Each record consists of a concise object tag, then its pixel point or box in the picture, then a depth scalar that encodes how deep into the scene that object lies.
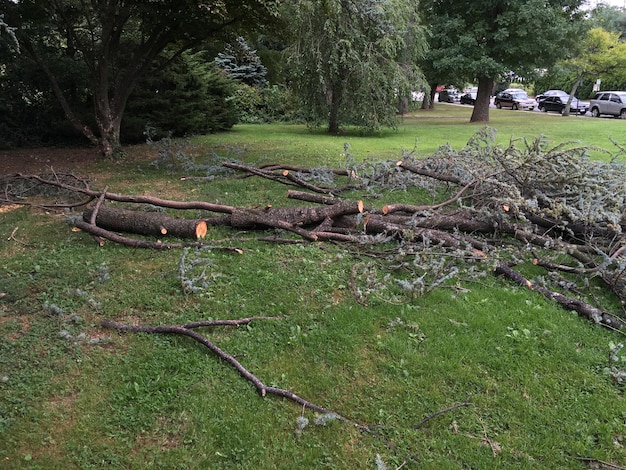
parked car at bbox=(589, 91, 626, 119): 24.67
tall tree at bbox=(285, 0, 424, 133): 14.03
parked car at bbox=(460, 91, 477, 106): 42.28
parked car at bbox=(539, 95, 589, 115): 28.86
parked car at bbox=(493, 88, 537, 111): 32.72
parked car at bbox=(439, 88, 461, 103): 46.41
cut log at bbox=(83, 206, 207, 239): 4.97
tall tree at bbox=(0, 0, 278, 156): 9.43
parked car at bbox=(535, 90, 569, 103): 31.19
